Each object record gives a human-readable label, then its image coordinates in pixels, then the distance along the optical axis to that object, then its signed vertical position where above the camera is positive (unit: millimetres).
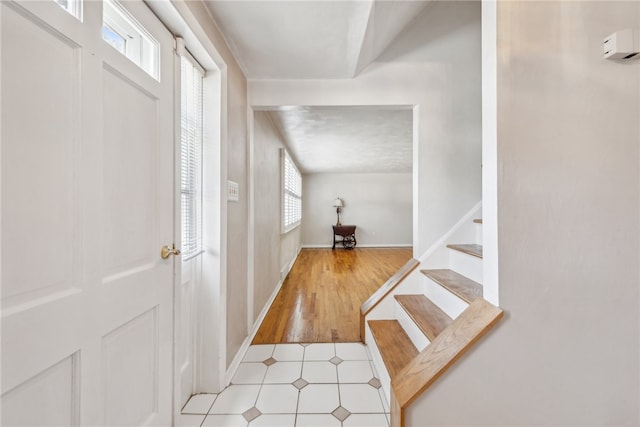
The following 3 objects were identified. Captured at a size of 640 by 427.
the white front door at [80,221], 573 -14
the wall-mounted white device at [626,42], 961 +639
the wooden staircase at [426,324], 1005 -598
